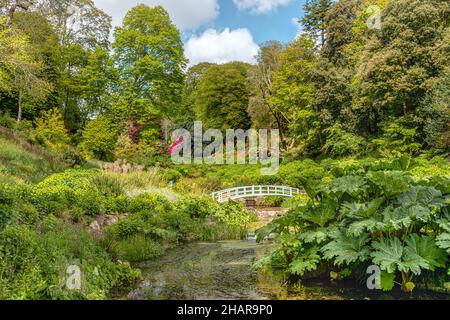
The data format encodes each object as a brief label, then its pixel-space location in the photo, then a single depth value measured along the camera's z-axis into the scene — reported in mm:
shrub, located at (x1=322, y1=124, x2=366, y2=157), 21000
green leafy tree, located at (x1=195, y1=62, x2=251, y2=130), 31828
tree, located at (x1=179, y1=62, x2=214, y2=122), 41606
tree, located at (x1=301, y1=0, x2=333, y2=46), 26803
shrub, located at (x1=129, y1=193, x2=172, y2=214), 10547
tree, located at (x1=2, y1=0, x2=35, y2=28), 19156
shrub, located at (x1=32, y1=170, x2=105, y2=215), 7742
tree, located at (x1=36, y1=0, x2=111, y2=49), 28562
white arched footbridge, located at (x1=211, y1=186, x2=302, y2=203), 16877
